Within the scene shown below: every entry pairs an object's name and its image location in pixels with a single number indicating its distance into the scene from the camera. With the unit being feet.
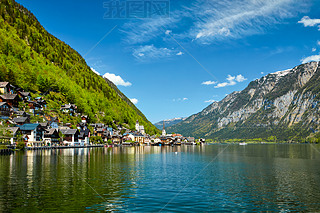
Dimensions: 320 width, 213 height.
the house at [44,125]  470.19
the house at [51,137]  469.90
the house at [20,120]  431.84
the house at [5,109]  410.49
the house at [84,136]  586.08
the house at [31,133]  420.36
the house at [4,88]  477.03
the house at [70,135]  536.83
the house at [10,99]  443.53
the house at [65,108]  639.89
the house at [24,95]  520.01
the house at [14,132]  358.27
